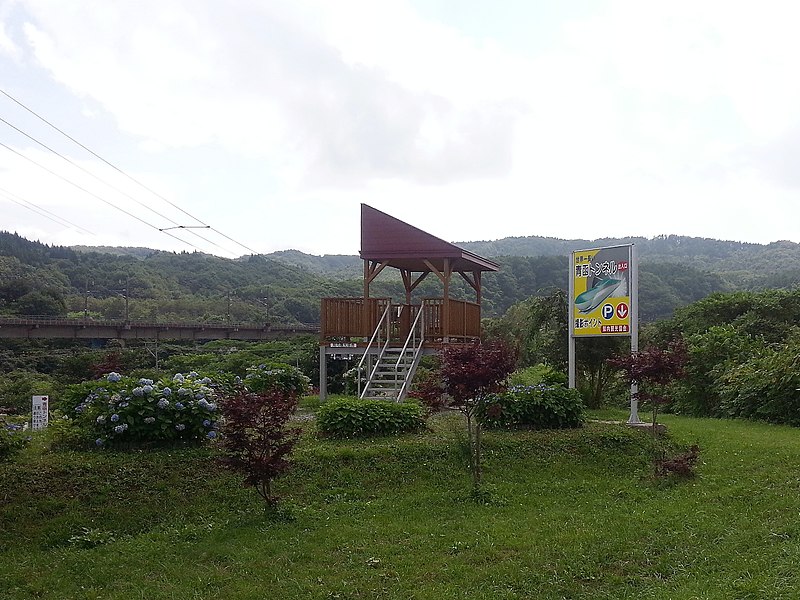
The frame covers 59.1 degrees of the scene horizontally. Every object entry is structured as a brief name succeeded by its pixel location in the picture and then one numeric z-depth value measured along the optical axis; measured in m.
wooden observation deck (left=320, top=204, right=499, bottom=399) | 14.28
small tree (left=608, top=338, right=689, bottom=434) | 8.46
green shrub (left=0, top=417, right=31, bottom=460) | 6.98
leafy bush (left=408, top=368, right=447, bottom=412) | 7.58
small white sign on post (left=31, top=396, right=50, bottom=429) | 11.30
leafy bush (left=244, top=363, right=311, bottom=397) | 12.51
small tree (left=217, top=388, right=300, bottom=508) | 5.95
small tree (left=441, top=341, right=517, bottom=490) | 6.99
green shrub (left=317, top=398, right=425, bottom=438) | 9.38
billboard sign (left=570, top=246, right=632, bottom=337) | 11.30
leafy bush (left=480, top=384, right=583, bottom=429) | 9.99
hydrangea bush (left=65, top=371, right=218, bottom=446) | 7.83
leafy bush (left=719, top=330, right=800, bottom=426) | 12.63
